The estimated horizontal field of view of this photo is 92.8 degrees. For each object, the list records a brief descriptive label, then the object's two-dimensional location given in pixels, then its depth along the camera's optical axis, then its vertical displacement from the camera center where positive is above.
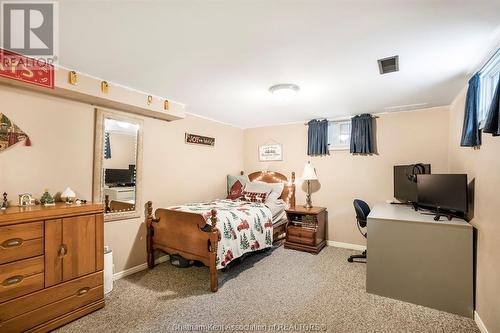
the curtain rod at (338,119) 4.26 +0.87
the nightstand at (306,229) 3.92 -1.05
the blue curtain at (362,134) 3.92 +0.55
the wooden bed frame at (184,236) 2.63 -0.85
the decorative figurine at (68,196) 2.42 -0.32
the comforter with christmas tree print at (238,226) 2.81 -0.80
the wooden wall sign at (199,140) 3.96 +0.46
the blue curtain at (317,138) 4.34 +0.54
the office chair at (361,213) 3.34 -0.65
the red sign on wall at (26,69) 2.01 +0.84
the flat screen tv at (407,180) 3.34 -0.18
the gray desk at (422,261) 2.24 -0.93
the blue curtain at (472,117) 2.20 +0.49
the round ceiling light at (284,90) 2.70 +0.89
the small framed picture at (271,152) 4.90 +0.30
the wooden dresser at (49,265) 1.80 -0.85
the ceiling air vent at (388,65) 2.09 +0.95
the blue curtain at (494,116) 1.66 +0.37
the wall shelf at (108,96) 2.29 +0.76
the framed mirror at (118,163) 2.77 +0.02
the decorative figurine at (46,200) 2.25 -0.34
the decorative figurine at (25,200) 2.15 -0.33
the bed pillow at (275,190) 4.32 -0.44
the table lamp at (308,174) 4.24 -0.13
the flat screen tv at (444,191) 2.34 -0.25
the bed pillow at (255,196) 4.24 -0.55
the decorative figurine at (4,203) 2.05 -0.34
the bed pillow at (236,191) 4.53 -0.48
